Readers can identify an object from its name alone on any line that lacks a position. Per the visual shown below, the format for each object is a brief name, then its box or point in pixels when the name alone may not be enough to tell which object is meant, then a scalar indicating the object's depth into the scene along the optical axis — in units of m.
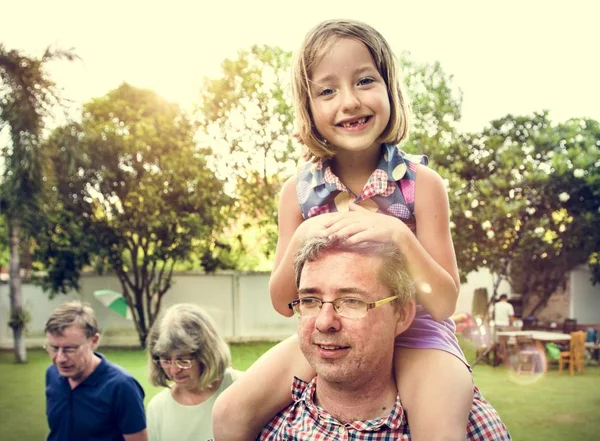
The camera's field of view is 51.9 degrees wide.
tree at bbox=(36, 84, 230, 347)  14.09
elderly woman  3.28
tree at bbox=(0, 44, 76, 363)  11.40
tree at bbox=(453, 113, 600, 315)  12.38
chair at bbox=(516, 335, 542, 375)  11.93
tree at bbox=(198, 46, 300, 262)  11.78
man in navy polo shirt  3.45
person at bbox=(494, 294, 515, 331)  13.72
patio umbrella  15.55
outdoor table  11.66
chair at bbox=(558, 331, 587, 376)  11.90
